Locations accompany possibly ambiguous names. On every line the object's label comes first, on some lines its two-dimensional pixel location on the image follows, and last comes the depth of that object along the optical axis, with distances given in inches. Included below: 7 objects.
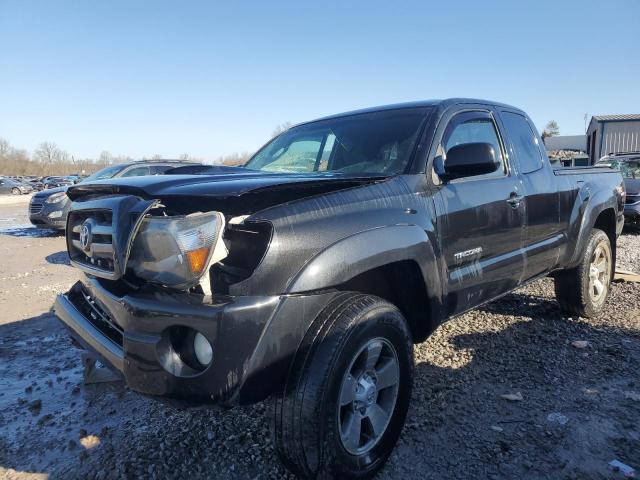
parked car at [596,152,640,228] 383.6
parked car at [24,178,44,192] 1616.1
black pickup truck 72.5
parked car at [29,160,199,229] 405.4
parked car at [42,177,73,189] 1487.1
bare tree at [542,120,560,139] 3192.4
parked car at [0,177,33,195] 1475.1
